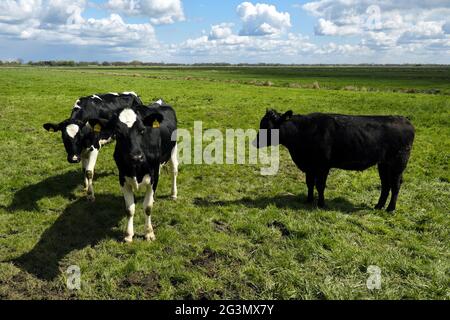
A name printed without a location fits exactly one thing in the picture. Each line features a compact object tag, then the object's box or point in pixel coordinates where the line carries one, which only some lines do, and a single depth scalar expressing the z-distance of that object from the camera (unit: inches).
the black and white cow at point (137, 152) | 257.4
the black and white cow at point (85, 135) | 348.8
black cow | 327.3
